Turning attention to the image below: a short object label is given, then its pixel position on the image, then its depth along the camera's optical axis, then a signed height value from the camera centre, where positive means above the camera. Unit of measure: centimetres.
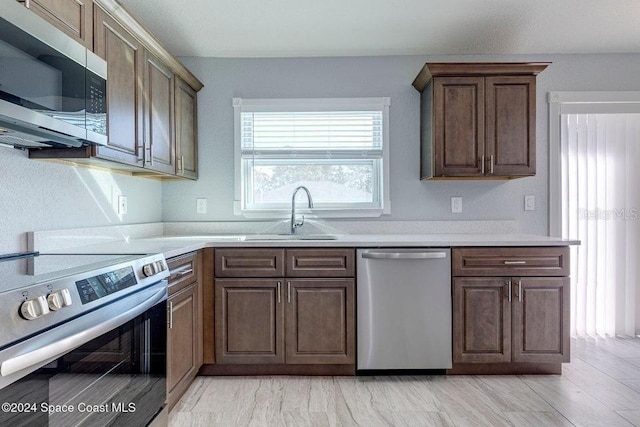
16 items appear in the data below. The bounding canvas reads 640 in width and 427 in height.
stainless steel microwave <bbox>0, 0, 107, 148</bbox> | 127 +46
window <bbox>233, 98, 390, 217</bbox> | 315 +47
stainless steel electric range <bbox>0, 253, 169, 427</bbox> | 98 -37
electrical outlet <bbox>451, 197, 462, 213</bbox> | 316 +6
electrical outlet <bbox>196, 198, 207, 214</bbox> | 317 +6
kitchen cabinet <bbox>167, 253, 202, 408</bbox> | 206 -62
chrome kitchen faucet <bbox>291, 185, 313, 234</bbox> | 297 +5
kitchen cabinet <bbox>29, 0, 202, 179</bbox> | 188 +62
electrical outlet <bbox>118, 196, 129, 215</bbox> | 258 +5
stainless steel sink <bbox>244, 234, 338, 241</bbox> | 277 -17
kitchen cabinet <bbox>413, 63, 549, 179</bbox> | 275 +63
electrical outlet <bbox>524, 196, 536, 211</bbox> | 317 +8
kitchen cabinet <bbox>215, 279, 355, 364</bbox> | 250 -66
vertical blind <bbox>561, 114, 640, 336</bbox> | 319 -2
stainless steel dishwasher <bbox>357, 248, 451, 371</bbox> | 249 -62
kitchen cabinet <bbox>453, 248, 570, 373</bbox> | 249 -58
